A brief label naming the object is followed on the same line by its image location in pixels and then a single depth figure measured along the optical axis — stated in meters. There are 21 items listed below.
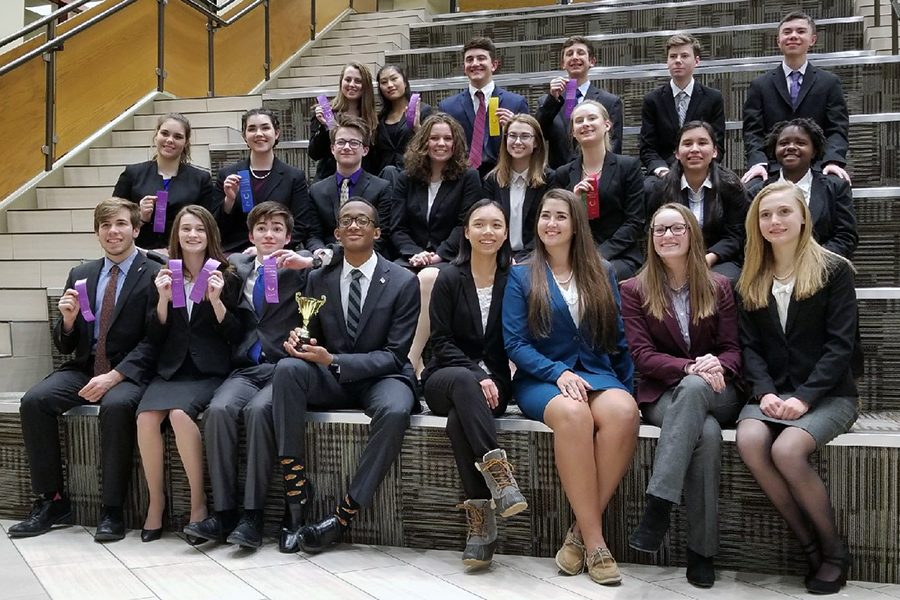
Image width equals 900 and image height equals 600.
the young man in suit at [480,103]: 4.09
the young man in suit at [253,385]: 2.79
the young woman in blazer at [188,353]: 2.91
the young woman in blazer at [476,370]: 2.52
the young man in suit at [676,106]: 4.02
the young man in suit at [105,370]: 2.96
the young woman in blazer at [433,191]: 3.62
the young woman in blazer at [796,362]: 2.33
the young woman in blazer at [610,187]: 3.35
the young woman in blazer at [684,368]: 2.36
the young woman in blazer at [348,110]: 4.13
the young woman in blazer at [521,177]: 3.50
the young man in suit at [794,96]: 3.78
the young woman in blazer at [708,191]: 3.23
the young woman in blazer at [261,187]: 3.81
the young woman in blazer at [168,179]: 3.84
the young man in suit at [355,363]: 2.70
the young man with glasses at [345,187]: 3.74
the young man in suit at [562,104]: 3.89
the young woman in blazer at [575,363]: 2.48
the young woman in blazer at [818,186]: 3.14
